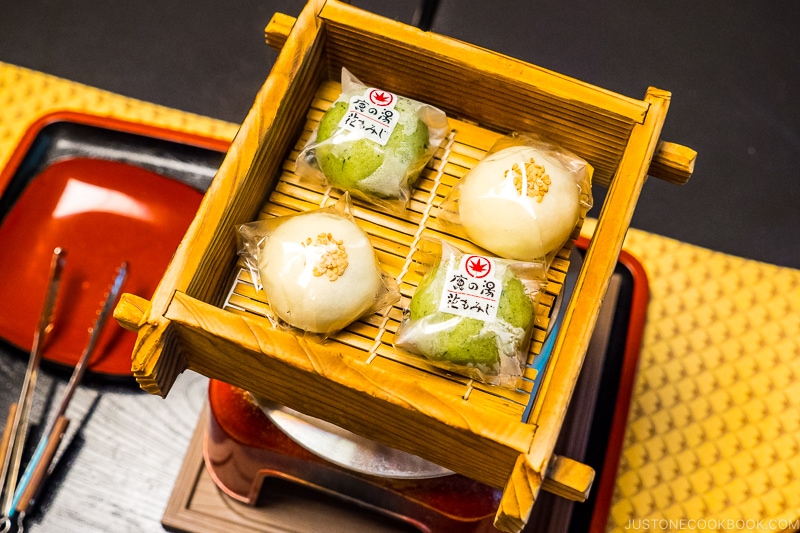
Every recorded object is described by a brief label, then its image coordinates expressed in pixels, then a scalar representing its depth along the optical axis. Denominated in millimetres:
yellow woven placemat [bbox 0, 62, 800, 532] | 686
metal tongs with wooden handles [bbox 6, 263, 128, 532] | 653
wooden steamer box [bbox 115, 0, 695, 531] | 508
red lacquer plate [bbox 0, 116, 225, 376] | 667
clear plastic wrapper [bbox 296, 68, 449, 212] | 572
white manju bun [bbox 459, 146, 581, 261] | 562
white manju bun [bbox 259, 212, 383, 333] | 546
